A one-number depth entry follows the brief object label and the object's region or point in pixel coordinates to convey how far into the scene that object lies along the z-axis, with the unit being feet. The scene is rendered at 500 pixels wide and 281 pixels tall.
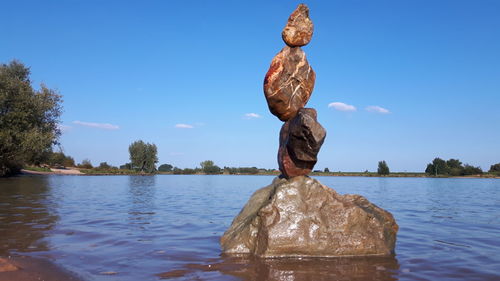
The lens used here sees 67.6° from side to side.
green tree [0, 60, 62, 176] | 110.73
